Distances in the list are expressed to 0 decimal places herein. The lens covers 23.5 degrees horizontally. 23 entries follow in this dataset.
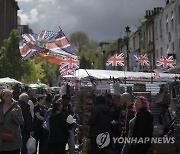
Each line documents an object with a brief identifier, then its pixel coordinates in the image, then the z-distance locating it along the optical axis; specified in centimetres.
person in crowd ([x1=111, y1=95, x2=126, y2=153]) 1073
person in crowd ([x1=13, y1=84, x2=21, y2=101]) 1643
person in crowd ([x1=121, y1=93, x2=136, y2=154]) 912
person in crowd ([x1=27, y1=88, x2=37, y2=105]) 1567
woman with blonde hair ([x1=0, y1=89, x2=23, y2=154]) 827
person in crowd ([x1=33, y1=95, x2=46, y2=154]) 1209
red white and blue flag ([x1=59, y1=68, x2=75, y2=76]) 1670
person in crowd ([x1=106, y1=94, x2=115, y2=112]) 1267
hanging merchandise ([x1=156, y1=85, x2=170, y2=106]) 1291
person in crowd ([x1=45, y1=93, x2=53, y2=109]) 1286
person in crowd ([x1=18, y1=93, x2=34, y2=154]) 1098
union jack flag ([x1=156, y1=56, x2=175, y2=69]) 2177
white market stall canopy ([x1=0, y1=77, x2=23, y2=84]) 2621
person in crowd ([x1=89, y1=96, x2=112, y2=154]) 1048
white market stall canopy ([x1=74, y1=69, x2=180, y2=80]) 1338
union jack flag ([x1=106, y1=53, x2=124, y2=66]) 2131
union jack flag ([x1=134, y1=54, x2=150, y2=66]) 2459
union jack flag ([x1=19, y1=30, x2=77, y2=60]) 1484
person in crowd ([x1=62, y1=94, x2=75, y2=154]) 1047
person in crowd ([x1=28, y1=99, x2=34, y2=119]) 1280
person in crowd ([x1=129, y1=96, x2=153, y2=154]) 823
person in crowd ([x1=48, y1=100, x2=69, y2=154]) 1011
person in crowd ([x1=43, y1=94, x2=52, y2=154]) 1140
